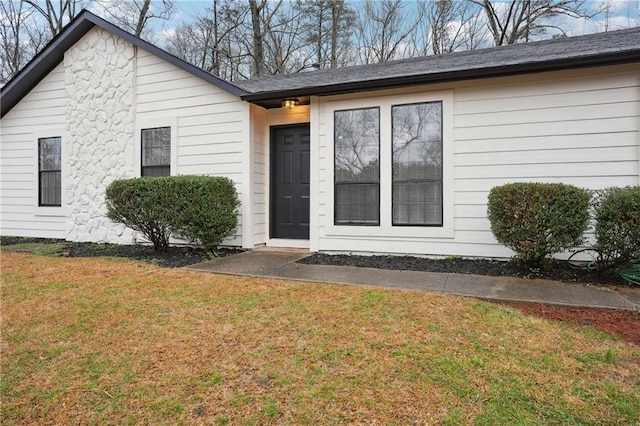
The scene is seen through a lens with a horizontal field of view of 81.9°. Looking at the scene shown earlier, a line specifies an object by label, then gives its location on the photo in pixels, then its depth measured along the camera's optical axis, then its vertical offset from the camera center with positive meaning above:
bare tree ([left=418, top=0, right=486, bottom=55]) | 14.88 +7.71
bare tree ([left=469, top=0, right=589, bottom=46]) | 12.56 +7.19
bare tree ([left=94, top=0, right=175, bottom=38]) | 14.64 +8.20
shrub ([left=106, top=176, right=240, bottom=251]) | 5.70 +0.07
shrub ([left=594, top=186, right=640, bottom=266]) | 3.79 -0.12
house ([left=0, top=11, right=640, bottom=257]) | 4.83 +1.26
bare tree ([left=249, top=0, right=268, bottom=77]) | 16.06 +7.68
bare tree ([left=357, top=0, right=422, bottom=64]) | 15.79 +7.91
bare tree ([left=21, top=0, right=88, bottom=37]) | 16.23 +8.91
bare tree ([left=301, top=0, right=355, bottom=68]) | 15.61 +7.82
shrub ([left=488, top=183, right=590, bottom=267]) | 4.01 -0.05
